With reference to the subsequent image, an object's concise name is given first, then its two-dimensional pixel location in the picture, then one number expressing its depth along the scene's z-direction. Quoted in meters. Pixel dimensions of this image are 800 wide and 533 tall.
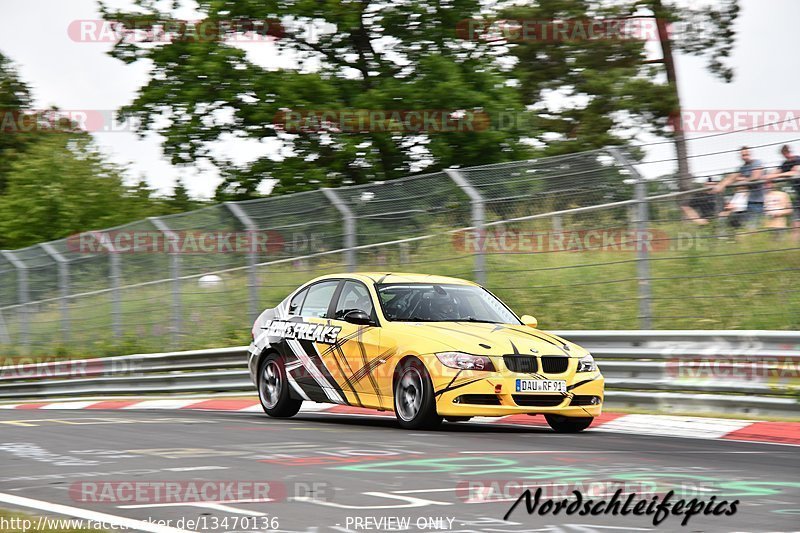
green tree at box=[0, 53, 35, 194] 62.31
